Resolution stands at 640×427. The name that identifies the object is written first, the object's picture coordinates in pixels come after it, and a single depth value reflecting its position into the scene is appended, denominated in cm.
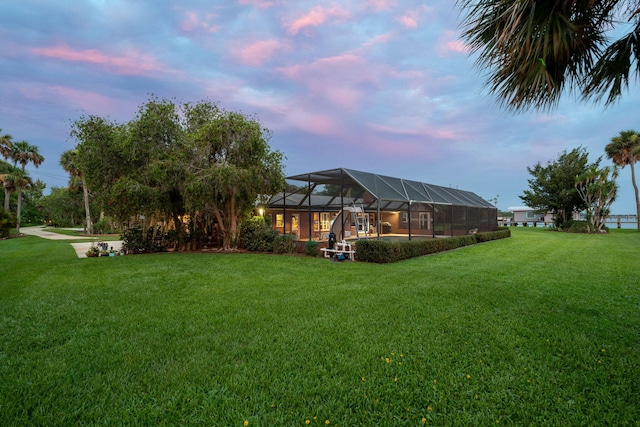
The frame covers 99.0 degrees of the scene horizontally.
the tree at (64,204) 3538
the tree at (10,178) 2431
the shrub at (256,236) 1248
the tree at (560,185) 2653
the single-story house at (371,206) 1223
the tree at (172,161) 1071
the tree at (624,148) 2336
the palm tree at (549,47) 285
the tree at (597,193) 2280
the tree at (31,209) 4530
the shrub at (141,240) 1280
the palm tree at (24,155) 2702
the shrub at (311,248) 1100
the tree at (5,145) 2592
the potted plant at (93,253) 1160
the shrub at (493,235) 1607
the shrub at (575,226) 2440
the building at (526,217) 4247
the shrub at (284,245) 1178
